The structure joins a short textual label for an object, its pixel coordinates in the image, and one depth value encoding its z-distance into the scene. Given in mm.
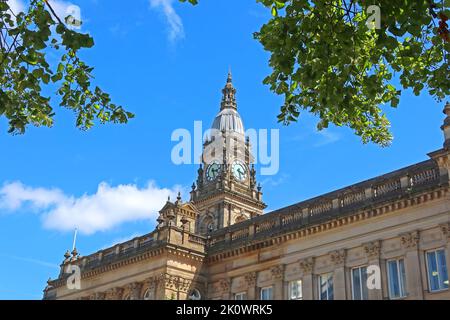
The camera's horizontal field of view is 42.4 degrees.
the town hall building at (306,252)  29156
